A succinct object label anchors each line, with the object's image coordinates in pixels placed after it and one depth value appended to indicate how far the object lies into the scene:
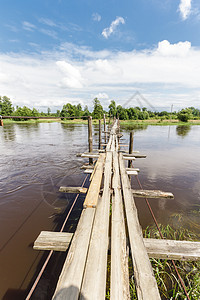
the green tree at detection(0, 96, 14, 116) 73.99
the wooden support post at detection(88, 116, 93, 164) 8.66
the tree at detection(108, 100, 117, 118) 74.64
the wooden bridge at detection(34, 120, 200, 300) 1.58
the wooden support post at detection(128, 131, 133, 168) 9.74
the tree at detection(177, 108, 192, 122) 58.87
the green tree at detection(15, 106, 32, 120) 74.94
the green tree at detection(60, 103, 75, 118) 79.56
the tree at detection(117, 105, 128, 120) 68.12
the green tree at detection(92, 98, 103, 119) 70.19
